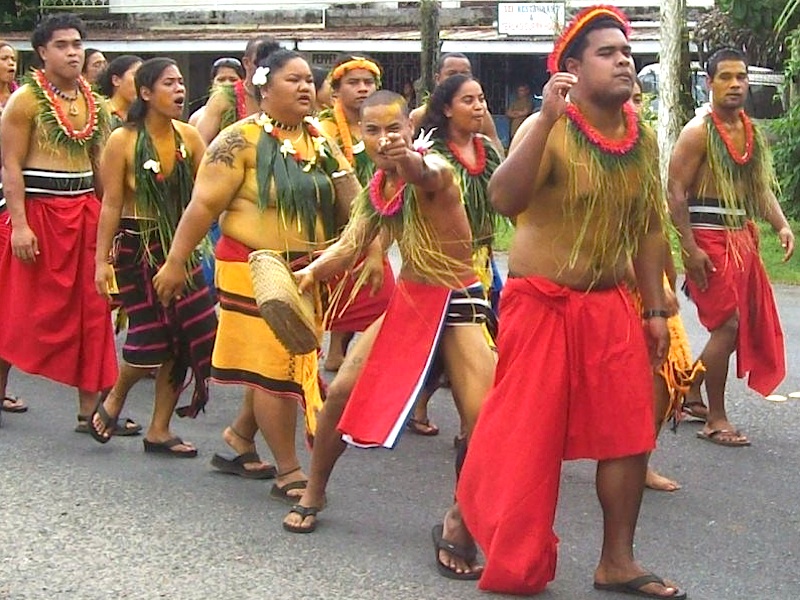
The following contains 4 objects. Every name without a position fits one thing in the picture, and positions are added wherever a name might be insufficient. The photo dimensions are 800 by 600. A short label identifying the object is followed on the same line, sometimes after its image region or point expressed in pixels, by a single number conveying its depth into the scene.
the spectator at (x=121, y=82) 8.52
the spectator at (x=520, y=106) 21.72
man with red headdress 4.52
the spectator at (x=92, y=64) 10.20
